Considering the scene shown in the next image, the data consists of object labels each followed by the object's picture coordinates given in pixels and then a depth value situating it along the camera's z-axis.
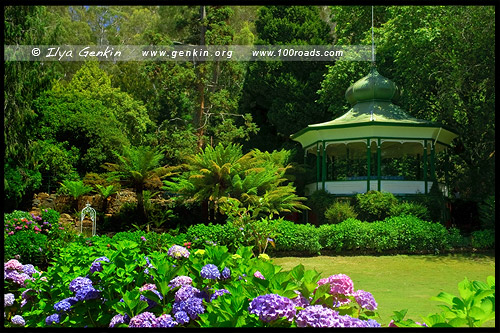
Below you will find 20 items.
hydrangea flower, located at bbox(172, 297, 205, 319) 3.14
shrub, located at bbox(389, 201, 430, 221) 14.17
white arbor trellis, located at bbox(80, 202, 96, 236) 14.43
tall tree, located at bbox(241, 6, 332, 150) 24.70
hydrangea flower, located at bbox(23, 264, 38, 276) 4.79
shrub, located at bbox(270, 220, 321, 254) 12.55
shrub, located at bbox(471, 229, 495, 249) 13.07
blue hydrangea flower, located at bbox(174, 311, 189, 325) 3.07
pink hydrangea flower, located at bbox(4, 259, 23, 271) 4.79
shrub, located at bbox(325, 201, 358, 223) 14.52
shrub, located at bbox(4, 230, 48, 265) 9.05
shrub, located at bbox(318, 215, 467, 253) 12.79
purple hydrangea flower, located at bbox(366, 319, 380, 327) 2.60
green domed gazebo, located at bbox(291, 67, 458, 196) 16.56
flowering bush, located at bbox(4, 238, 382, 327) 2.82
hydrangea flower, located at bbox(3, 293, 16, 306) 4.26
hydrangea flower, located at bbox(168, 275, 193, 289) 3.41
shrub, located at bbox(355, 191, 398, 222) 14.67
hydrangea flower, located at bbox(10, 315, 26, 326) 3.95
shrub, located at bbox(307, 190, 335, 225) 15.79
